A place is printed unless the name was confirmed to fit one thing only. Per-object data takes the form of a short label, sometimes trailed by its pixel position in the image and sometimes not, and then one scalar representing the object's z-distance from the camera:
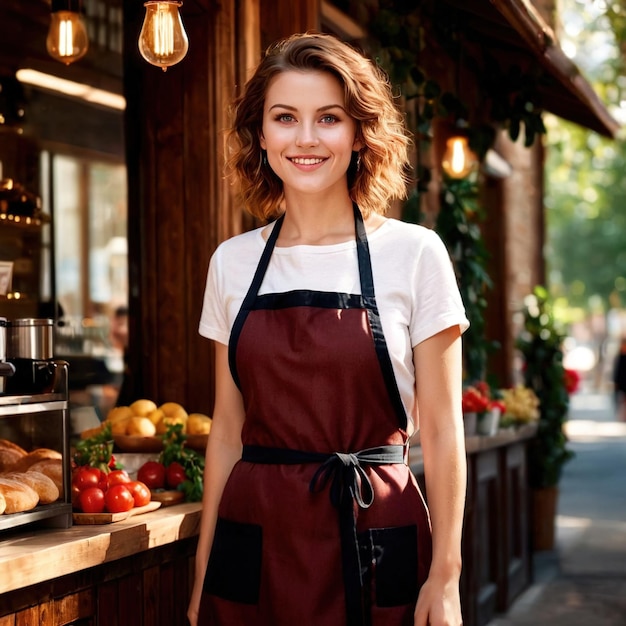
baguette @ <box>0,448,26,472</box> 3.31
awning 5.29
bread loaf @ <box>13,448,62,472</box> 3.16
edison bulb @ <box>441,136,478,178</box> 7.03
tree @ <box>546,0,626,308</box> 30.16
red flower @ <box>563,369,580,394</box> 8.58
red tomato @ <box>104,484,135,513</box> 3.21
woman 2.55
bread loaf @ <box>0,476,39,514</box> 2.91
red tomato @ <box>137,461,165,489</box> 3.73
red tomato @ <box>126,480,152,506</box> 3.35
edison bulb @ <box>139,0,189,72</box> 3.85
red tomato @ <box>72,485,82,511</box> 3.23
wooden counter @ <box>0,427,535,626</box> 2.75
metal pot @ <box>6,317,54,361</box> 3.02
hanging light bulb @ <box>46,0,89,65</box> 5.04
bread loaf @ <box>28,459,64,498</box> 3.11
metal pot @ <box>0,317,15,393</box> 2.89
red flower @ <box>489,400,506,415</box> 6.36
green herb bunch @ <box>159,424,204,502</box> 3.66
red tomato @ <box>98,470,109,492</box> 3.36
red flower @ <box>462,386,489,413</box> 6.20
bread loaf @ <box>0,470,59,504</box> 3.04
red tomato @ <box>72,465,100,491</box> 3.32
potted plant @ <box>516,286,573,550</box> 8.17
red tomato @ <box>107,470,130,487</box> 3.37
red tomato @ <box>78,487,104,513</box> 3.18
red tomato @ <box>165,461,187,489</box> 3.73
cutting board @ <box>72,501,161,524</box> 3.13
